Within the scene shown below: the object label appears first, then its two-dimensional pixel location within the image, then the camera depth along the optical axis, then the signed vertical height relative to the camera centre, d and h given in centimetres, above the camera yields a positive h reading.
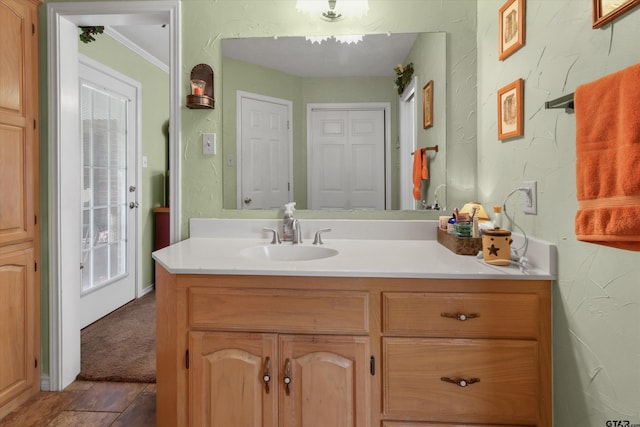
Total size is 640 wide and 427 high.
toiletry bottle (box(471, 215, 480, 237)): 161 -10
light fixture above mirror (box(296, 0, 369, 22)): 194 +99
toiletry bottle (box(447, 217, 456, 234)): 169 -9
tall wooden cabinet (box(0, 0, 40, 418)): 183 +1
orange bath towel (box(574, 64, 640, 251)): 78 +10
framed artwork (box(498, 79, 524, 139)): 145 +37
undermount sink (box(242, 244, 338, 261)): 179 -22
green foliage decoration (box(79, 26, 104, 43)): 222 +100
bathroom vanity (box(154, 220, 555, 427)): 128 -47
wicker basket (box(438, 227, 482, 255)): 158 -17
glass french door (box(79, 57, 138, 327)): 305 +11
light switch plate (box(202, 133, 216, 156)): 201 +32
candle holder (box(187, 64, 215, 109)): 193 +59
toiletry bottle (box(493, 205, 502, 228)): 161 -7
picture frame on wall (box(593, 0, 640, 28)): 90 +47
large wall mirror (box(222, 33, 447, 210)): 195 +43
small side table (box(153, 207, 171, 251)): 396 -21
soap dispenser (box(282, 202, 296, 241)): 192 -9
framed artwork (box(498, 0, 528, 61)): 144 +69
